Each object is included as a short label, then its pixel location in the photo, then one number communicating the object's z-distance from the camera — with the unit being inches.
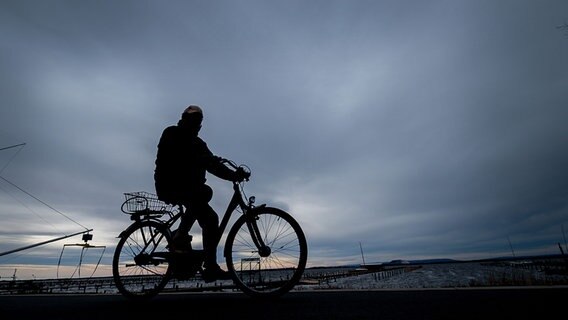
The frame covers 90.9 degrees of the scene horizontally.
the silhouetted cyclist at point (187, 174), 142.9
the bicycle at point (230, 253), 133.0
